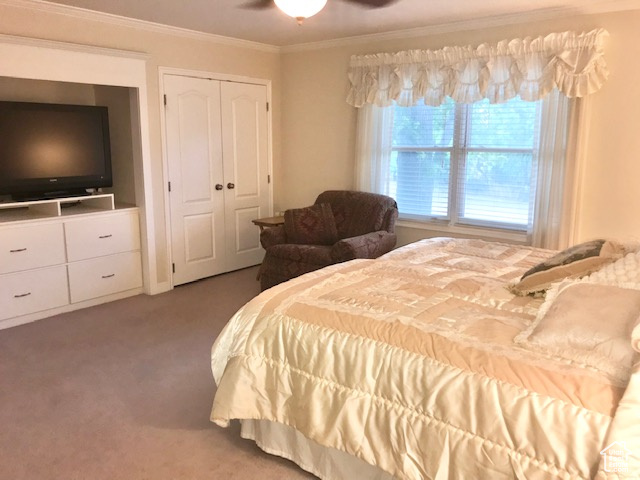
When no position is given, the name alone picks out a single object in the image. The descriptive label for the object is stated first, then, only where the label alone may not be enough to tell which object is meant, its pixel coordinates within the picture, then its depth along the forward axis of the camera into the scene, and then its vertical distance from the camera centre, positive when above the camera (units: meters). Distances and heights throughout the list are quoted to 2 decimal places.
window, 4.31 -0.07
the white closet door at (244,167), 5.34 -0.15
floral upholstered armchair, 4.35 -0.73
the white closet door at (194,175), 4.86 -0.22
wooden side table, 5.04 -0.67
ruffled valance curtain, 3.82 +0.67
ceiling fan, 2.67 +0.76
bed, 1.52 -0.76
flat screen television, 4.03 +0.02
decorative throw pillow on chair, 4.80 -0.68
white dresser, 3.95 -0.84
